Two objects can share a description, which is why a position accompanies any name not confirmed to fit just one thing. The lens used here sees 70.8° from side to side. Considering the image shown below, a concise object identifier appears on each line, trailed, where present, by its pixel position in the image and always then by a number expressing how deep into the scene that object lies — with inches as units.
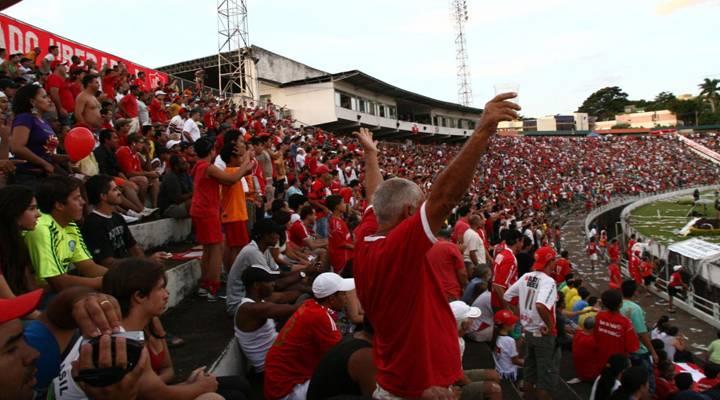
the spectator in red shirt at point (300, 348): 146.9
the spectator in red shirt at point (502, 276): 253.4
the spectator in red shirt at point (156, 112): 459.2
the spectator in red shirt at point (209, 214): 212.7
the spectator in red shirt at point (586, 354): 252.7
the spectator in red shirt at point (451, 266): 218.1
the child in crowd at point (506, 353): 247.5
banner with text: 484.8
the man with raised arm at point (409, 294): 79.3
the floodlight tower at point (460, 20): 2459.4
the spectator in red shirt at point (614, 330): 234.1
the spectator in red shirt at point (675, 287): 584.1
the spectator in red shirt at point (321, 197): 351.9
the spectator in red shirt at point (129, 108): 369.7
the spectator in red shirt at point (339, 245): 239.5
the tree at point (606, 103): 4092.0
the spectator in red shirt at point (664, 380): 242.5
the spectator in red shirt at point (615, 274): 602.5
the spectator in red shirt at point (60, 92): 303.3
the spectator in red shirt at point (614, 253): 789.2
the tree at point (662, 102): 3890.3
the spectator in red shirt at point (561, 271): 466.9
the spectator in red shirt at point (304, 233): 280.2
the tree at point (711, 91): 3378.4
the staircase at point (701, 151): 2299.6
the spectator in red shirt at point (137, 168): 275.6
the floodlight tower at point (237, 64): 1156.5
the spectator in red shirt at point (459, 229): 335.9
